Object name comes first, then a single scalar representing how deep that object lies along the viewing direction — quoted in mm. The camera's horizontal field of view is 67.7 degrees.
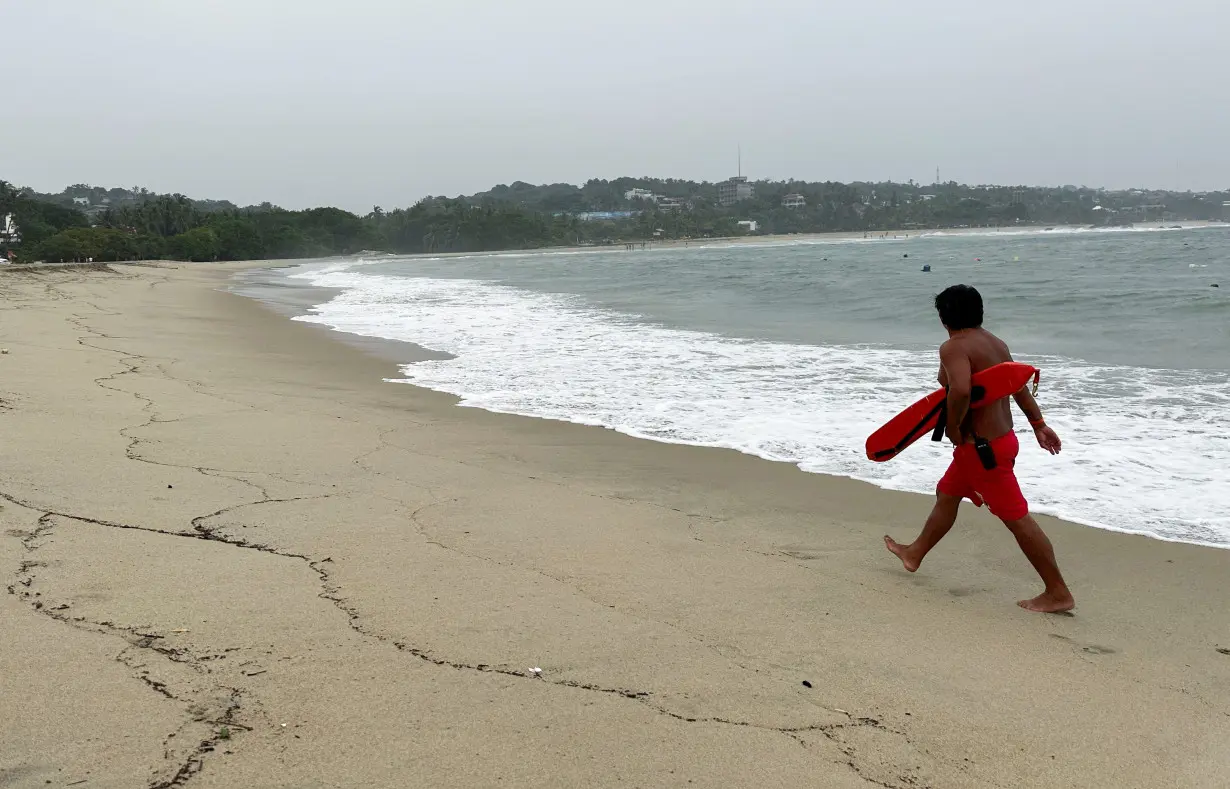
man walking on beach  3607
